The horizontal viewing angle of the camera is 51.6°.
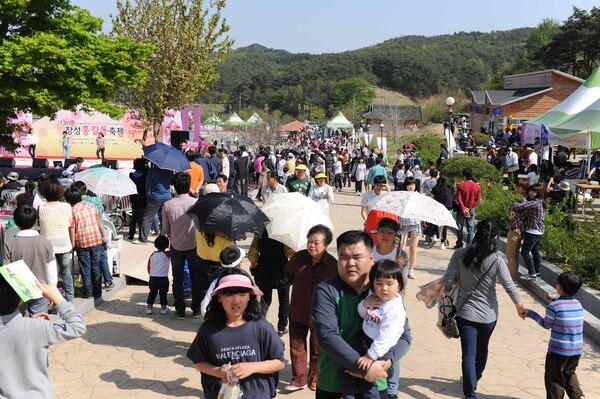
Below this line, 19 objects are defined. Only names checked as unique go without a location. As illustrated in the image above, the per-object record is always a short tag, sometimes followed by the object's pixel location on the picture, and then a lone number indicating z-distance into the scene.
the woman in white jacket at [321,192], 9.43
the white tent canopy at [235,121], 45.62
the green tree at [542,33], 86.57
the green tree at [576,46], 53.67
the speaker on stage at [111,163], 21.54
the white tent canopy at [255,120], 47.98
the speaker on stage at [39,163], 24.83
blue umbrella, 10.45
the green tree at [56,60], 11.26
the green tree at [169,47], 21.45
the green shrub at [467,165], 19.30
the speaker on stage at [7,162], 24.97
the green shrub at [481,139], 40.78
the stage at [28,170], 21.46
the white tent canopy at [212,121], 47.45
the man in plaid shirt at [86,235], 7.12
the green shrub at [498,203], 12.52
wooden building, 43.34
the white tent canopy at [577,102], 16.02
